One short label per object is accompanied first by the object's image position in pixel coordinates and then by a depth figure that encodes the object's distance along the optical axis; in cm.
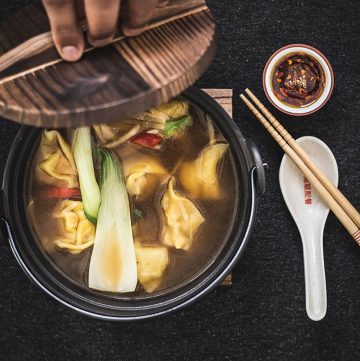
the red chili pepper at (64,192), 43
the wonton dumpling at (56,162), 42
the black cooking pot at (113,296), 40
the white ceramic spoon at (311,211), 47
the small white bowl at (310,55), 47
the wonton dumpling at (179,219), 42
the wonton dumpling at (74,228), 42
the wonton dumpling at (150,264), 42
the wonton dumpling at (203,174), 43
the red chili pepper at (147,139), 43
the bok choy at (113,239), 41
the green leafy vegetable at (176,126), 43
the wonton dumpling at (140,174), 43
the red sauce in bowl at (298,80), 47
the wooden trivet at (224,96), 48
